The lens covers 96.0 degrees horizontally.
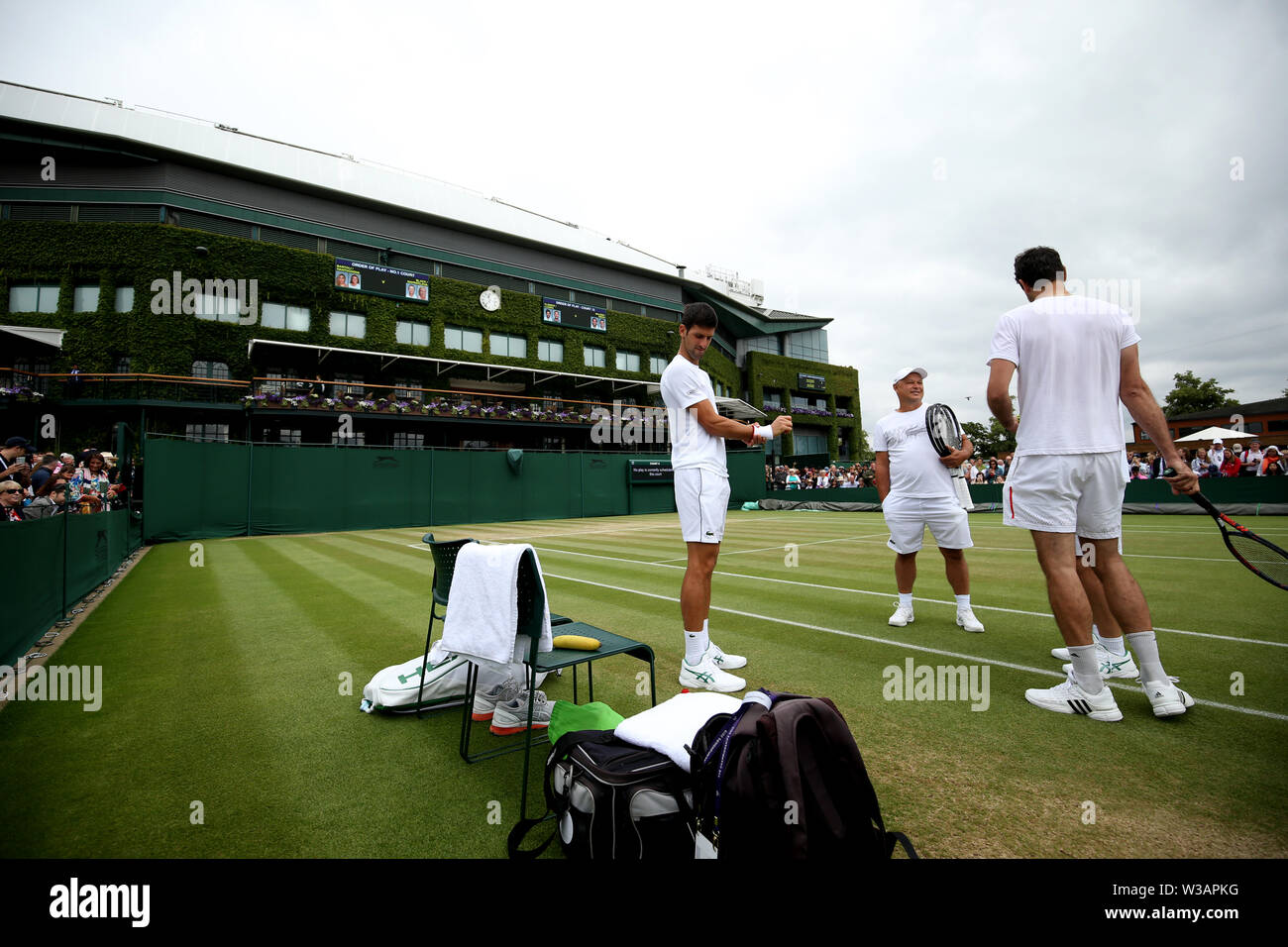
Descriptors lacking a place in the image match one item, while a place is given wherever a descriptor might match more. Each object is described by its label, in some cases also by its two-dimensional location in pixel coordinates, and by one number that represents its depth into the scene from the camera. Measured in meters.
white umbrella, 23.95
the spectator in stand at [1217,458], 18.81
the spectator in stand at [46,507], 6.44
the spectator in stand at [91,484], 10.48
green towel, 2.76
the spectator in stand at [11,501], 6.02
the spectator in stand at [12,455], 7.89
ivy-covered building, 28.03
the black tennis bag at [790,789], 1.77
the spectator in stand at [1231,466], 18.30
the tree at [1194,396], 55.66
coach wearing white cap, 5.19
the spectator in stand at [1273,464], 16.42
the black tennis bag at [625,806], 2.04
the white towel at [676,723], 2.20
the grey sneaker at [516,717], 3.39
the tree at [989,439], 73.53
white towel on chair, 2.63
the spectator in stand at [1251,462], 17.36
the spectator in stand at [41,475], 9.49
